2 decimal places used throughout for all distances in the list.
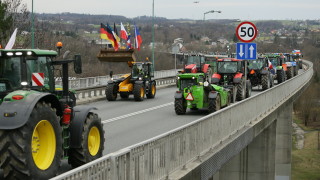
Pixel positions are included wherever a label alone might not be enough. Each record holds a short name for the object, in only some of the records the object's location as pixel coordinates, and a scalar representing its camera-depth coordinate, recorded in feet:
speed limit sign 61.72
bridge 29.09
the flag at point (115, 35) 115.21
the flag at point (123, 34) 122.95
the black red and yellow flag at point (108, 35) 112.98
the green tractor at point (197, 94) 79.51
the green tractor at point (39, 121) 29.43
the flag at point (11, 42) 35.49
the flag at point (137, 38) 129.59
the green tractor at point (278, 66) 143.31
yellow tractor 104.72
